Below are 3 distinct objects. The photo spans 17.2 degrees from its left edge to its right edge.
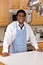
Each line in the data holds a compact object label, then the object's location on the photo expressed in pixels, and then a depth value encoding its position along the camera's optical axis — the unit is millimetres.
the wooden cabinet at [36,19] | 3281
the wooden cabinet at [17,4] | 3152
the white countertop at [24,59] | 1642
